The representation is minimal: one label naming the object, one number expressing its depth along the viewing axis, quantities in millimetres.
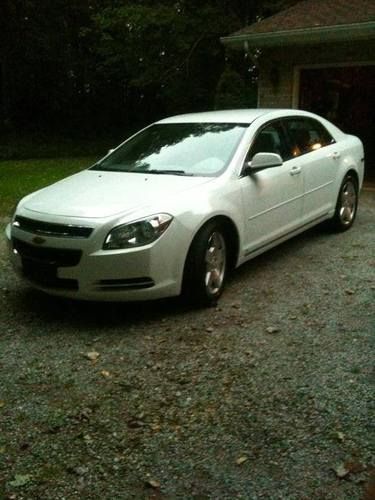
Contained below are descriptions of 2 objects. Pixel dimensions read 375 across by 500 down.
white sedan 4324
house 10711
